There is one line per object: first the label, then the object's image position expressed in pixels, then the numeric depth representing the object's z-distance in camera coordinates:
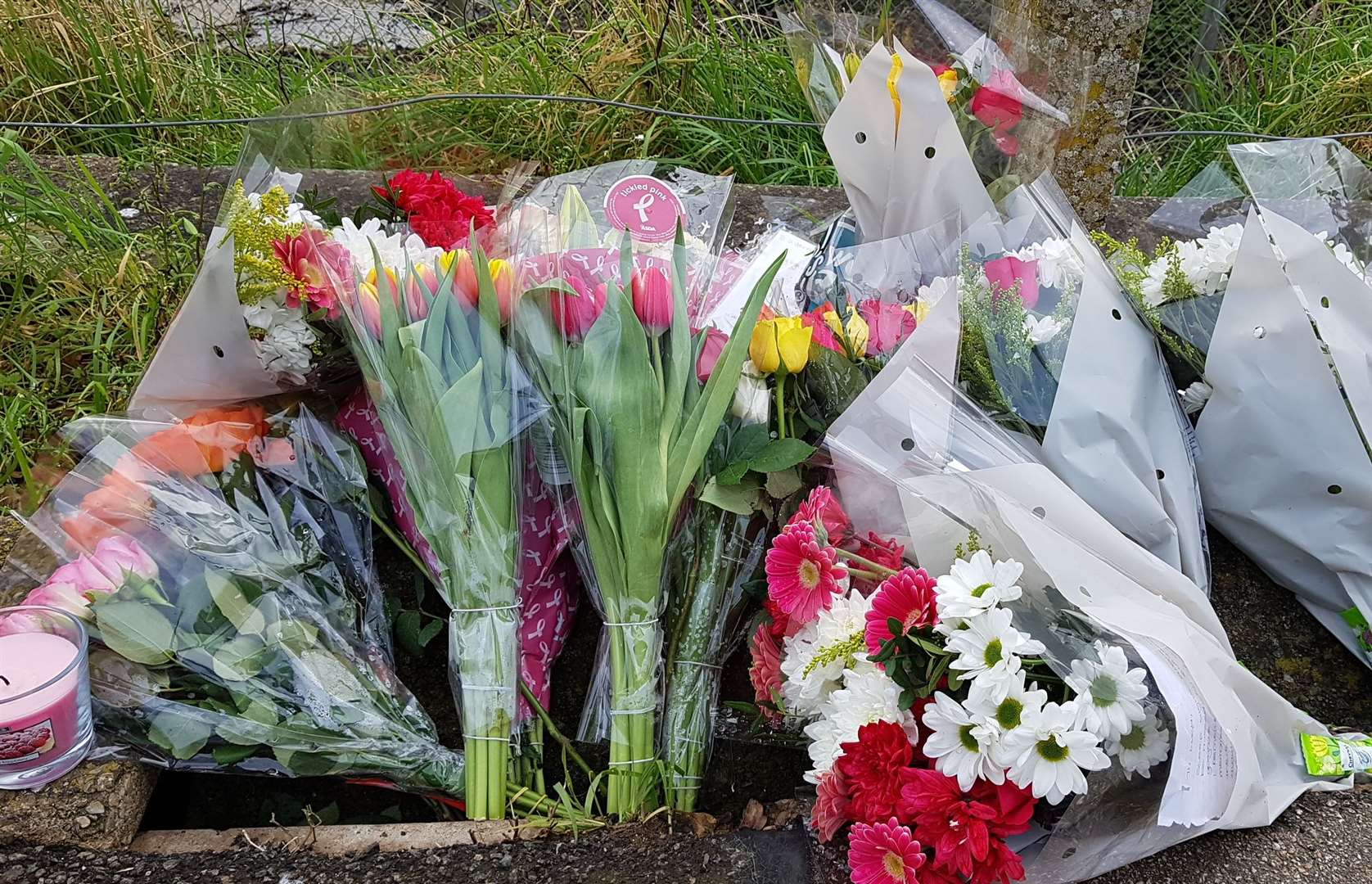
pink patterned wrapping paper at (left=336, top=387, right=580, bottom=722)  1.66
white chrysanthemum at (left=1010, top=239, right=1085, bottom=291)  1.68
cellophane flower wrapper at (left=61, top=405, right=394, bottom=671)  1.64
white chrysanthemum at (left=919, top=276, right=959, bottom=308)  1.73
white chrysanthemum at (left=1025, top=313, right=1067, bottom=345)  1.62
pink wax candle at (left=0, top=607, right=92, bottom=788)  1.38
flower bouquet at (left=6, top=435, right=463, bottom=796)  1.49
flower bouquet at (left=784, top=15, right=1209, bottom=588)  1.53
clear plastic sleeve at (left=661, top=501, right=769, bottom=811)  1.58
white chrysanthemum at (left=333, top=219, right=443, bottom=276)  1.72
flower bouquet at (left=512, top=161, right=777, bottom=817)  1.50
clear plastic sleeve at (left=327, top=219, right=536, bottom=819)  1.52
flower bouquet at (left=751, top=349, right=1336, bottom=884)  1.16
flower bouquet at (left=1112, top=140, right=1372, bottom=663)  1.59
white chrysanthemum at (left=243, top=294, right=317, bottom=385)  1.67
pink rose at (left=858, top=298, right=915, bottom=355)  1.64
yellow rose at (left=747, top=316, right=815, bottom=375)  1.54
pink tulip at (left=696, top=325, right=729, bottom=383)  1.57
